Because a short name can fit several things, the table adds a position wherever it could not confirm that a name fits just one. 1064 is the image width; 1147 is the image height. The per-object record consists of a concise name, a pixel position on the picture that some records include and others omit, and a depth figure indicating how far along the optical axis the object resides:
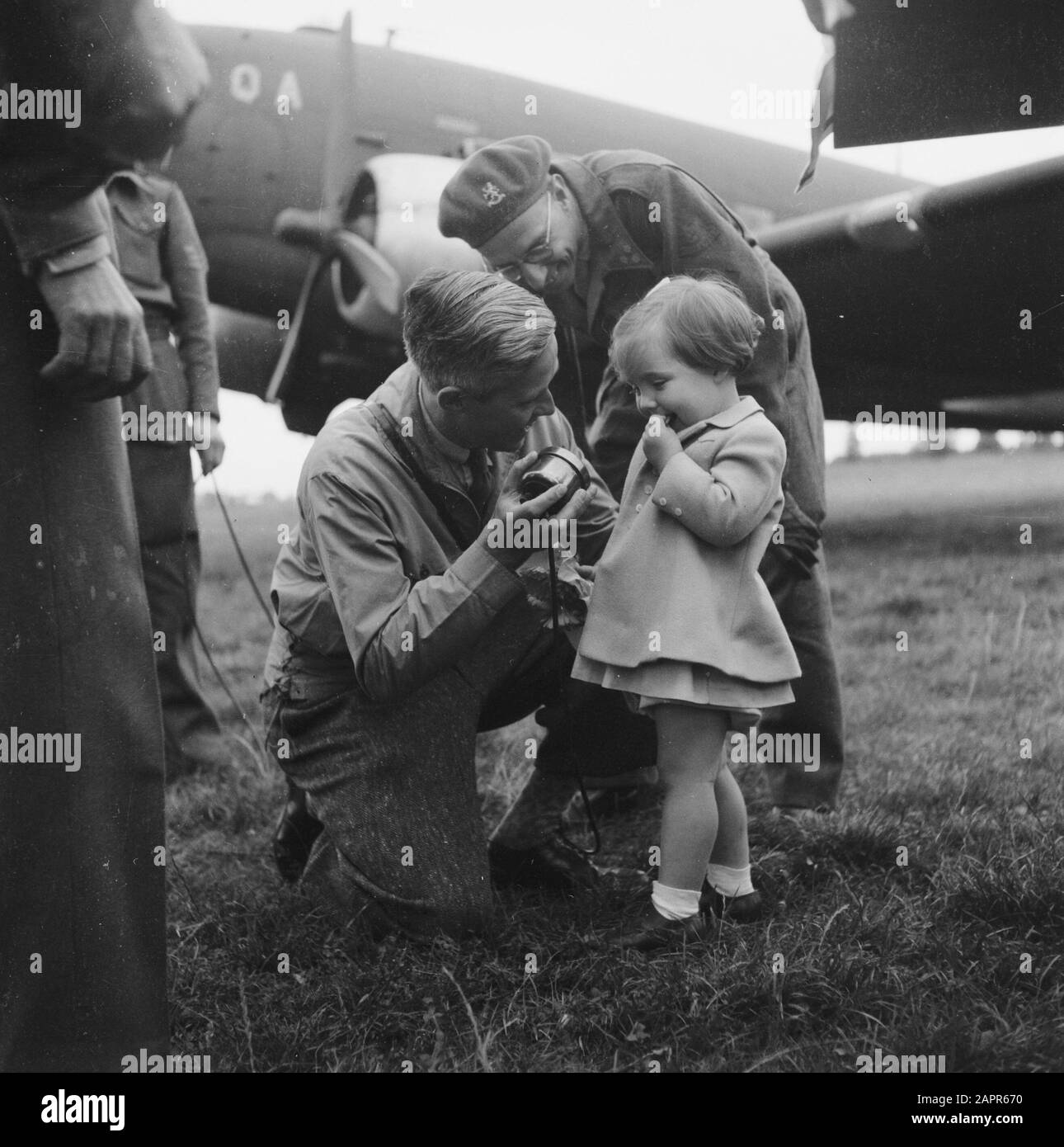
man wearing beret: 2.36
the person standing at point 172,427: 3.29
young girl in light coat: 1.91
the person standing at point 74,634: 1.52
